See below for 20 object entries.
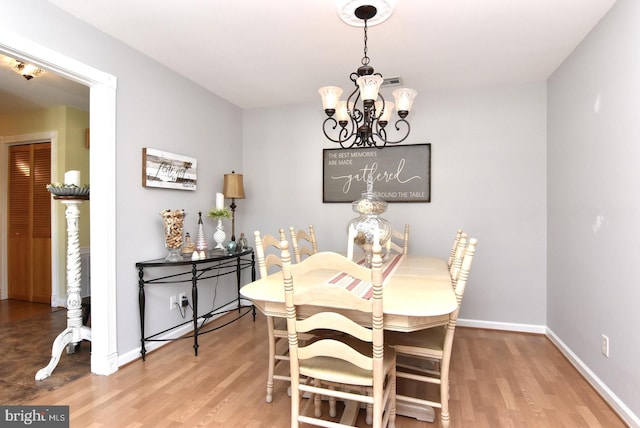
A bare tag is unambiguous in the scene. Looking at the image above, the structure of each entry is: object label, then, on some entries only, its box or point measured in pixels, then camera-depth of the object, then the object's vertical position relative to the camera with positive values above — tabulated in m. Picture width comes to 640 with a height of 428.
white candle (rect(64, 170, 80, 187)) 2.54 +0.25
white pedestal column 2.57 -0.50
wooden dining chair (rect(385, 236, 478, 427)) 1.68 -0.71
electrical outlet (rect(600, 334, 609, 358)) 2.14 -0.85
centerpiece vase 2.40 -0.08
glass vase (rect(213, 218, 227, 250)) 3.36 -0.23
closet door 4.27 -0.15
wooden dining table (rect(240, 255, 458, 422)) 1.45 -0.40
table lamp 3.65 +0.26
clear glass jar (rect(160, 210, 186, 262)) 2.79 -0.16
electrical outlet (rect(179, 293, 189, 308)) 3.17 -0.81
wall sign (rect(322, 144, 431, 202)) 3.55 +0.41
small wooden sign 2.74 +0.36
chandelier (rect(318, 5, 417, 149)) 1.99 +0.70
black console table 2.66 -0.60
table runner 1.71 -0.39
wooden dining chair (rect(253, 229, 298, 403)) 2.08 -0.73
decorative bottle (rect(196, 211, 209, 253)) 3.07 -0.25
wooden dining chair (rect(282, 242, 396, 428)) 1.37 -0.52
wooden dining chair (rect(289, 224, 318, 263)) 2.71 -0.25
